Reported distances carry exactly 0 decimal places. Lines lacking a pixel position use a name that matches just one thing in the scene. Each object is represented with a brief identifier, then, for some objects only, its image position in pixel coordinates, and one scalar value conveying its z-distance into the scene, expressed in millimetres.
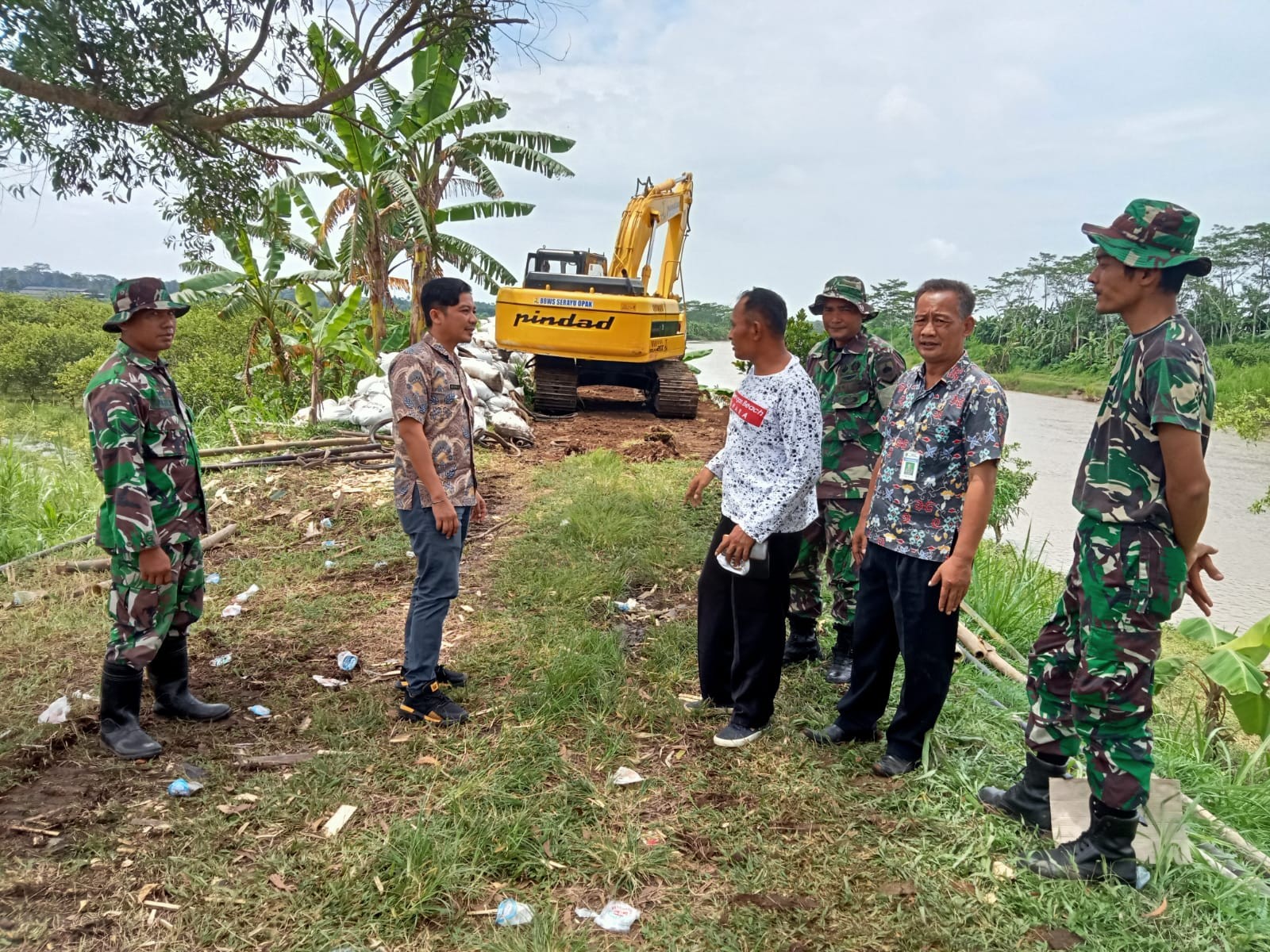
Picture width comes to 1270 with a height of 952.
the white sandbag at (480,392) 10188
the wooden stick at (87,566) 5191
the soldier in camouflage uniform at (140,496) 2785
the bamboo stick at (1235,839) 2533
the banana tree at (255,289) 9836
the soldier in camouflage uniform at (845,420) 3561
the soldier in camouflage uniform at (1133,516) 2123
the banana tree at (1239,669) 3199
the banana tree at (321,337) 9438
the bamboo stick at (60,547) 5252
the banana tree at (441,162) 10367
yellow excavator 10828
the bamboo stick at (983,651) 4043
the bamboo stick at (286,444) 7844
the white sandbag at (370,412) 8836
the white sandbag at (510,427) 9172
